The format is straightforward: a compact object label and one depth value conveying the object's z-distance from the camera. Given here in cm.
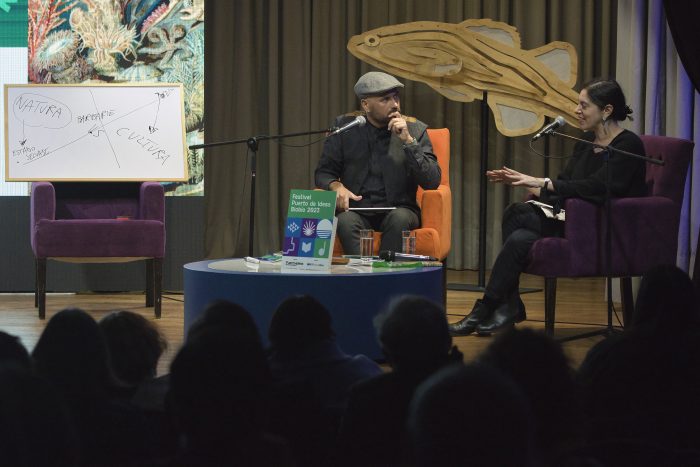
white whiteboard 1031
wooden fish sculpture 1156
